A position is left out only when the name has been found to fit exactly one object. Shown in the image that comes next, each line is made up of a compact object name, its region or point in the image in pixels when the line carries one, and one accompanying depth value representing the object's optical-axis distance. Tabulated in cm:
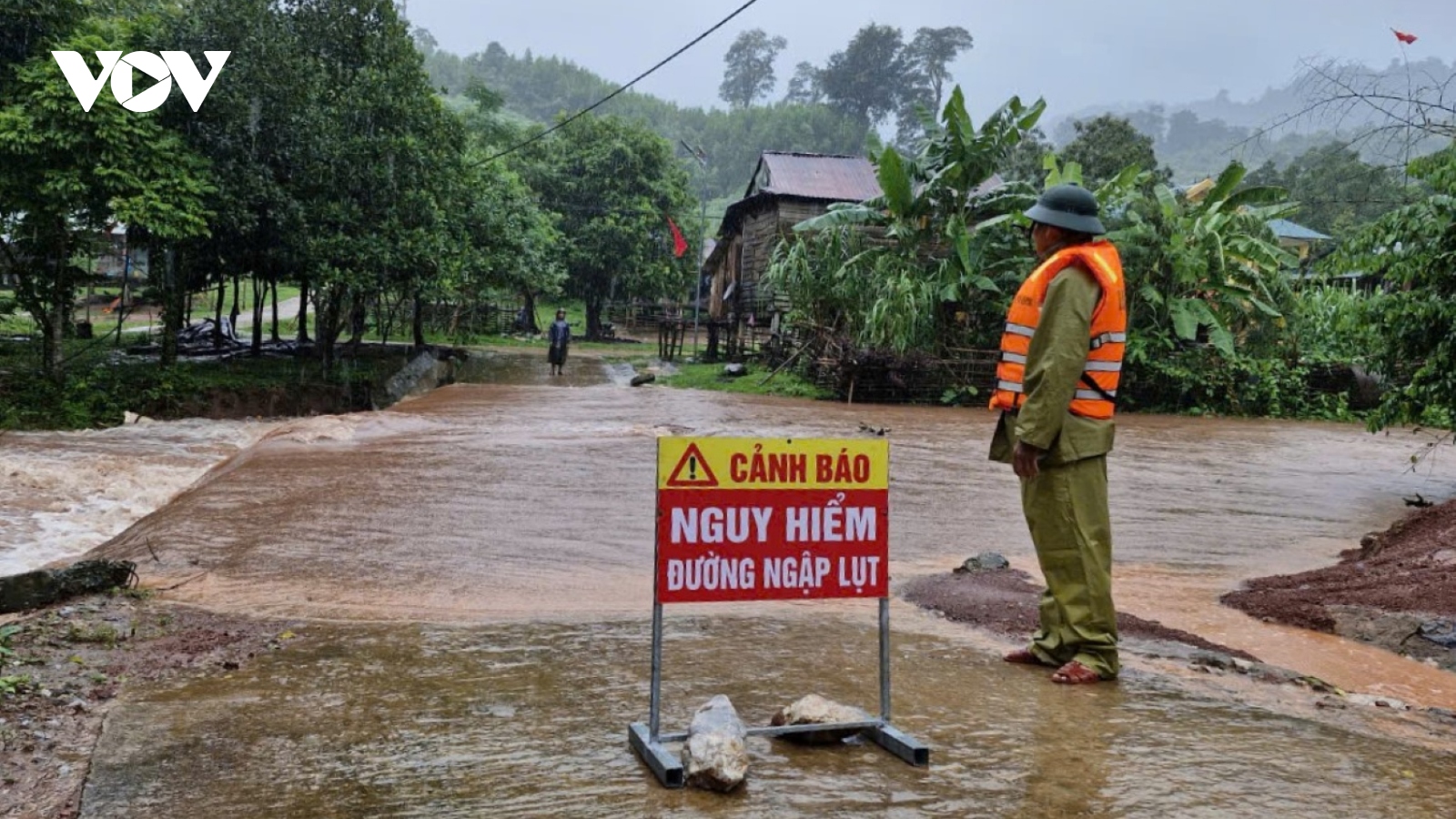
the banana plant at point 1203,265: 2239
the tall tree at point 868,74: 8925
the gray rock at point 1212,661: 459
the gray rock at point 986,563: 675
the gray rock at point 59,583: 490
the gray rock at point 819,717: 335
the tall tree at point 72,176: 1515
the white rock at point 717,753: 293
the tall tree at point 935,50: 9138
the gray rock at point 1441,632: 514
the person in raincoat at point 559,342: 2686
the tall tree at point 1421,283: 841
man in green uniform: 407
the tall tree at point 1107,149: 4116
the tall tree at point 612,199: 4406
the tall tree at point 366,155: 1973
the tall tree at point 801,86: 12069
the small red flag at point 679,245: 4200
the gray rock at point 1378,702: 415
